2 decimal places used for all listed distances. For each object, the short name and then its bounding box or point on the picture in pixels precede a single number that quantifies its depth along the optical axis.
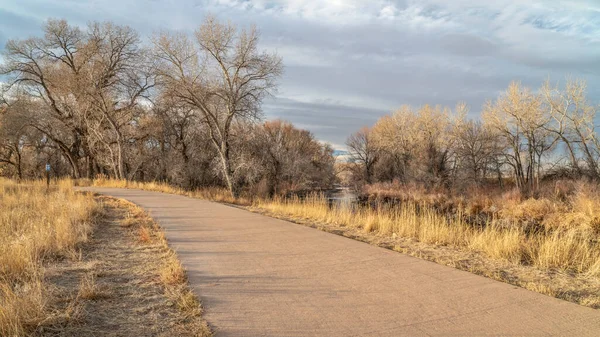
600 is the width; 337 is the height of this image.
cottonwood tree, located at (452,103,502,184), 43.53
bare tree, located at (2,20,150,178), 29.25
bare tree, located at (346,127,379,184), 57.84
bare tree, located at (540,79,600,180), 33.84
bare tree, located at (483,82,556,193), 38.69
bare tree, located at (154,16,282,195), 23.72
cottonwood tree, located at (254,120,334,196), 34.16
